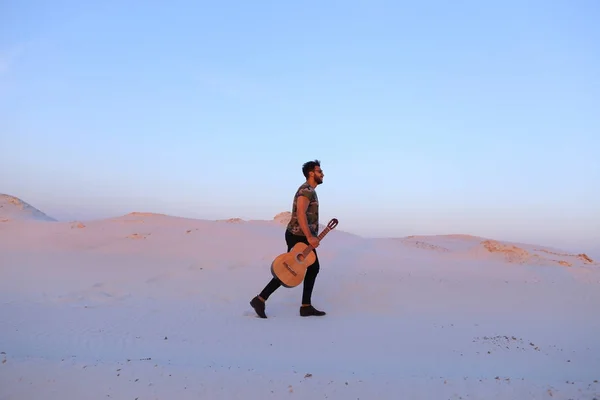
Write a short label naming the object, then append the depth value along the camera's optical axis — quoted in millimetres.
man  6996
